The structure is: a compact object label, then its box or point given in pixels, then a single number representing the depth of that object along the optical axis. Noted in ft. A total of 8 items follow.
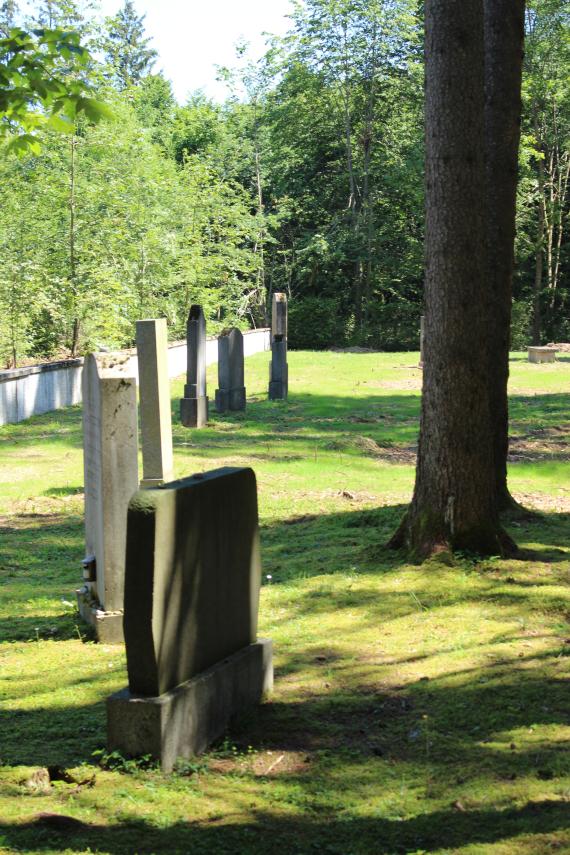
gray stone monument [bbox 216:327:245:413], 65.10
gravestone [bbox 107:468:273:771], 14.97
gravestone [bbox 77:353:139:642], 23.63
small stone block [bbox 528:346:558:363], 99.45
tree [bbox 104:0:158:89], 232.73
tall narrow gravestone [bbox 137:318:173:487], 30.96
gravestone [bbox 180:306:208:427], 60.29
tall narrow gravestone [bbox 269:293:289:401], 71.51
